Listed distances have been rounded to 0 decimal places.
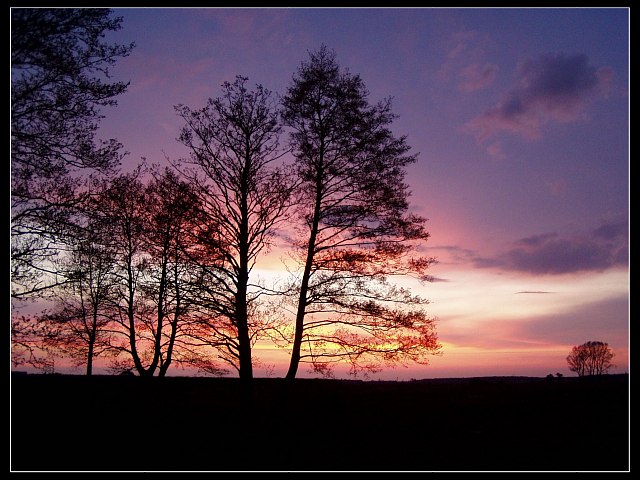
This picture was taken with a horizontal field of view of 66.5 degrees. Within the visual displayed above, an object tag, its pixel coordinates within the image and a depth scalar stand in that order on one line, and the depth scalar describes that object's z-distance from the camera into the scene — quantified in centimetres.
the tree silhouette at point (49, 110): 1040
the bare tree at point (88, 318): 1941
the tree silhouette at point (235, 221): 1432
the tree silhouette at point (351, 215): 1430
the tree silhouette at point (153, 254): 1401
